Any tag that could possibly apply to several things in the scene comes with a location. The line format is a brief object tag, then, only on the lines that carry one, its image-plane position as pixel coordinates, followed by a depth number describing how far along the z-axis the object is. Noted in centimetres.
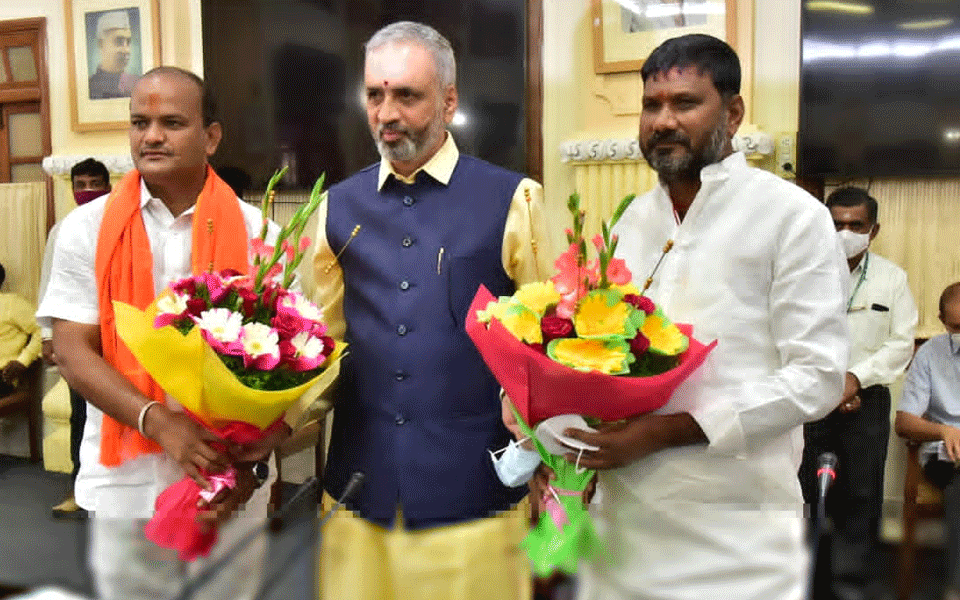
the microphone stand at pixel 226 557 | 85
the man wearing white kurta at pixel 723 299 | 141
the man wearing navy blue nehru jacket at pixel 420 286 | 167
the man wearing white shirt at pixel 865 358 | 336
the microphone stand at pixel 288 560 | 87
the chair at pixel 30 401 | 509
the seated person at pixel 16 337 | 509
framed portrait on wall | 514
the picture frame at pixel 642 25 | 387
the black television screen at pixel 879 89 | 364
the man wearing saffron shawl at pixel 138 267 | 164
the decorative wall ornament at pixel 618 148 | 382
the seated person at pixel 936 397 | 341
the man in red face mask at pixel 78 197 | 403
